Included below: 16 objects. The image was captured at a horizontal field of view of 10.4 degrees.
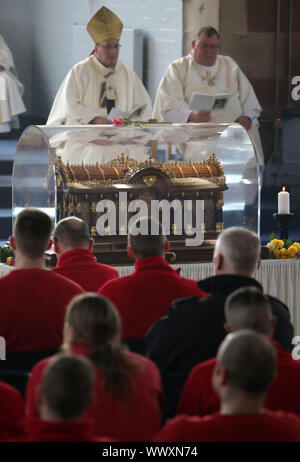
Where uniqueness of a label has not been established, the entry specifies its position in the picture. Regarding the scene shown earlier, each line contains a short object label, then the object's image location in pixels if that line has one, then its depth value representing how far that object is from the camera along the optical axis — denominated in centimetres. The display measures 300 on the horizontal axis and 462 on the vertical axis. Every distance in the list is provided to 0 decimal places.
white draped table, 1253
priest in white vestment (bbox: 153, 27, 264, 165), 1633
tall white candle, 1337
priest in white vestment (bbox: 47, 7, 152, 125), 1527
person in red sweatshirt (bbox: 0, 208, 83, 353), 713
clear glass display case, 1241
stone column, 1968
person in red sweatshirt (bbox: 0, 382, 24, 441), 543
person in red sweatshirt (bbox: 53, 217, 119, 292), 893
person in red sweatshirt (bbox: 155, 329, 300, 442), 448
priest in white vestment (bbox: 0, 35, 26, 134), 2267
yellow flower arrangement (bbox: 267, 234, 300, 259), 1306
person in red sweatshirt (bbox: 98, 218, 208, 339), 763
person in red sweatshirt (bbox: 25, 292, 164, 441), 528
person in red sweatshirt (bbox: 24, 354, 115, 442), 418
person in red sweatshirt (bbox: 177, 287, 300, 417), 571
